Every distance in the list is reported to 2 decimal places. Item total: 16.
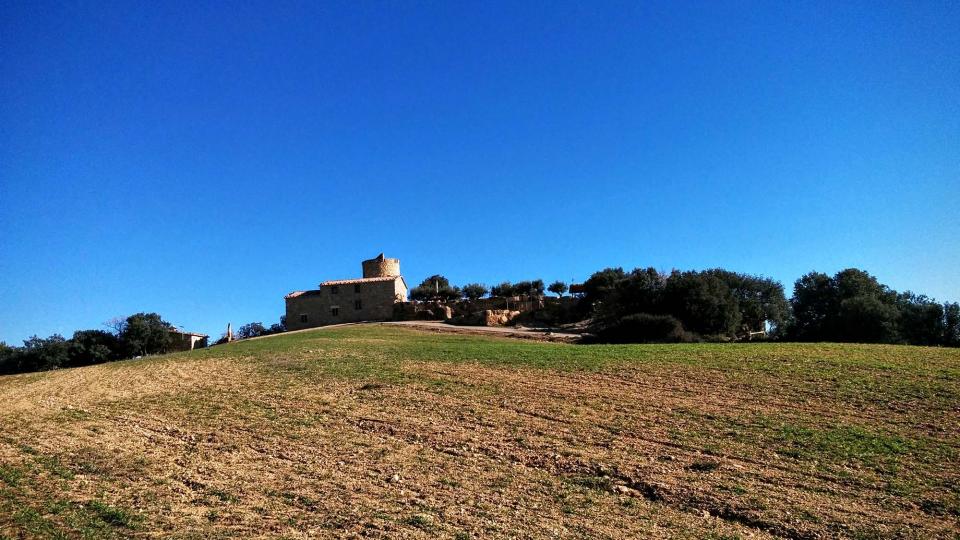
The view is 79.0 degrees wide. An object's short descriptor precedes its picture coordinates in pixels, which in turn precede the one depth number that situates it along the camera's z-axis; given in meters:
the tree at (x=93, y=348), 50.97
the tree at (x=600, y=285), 65.94
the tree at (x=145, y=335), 54.00
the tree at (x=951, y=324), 47.91
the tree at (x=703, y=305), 47.81
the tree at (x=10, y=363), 52.50
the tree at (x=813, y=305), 54.88
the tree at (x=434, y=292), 83.07
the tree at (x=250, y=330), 83.38
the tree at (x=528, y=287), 79.25
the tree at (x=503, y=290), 79.56
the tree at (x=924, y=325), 47.69
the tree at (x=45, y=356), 48.75
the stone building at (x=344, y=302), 66.81
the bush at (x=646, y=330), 39.81
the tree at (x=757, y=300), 59.03
